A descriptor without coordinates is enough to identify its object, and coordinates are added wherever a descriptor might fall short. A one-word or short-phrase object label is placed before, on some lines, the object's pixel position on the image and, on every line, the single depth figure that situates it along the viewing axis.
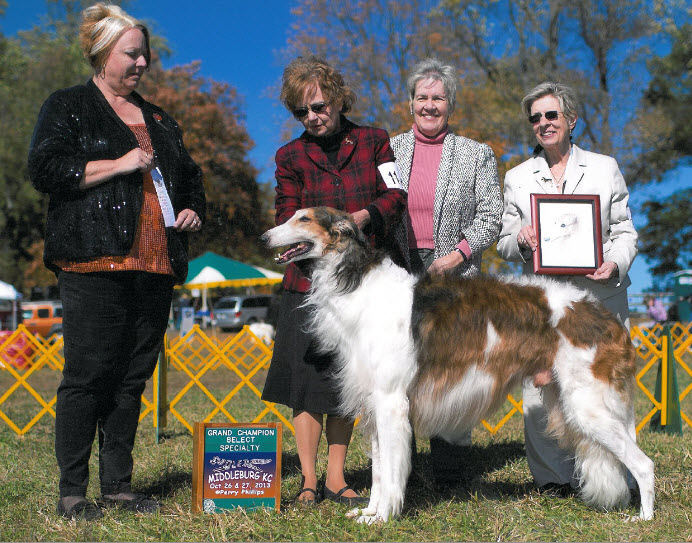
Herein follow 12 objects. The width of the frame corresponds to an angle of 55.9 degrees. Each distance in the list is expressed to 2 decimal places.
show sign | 3.70
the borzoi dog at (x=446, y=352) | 3.53
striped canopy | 20.98
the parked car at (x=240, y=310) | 31.58
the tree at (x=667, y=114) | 21.06
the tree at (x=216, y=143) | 24.39
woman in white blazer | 4.20
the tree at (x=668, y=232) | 31.09
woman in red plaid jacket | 3.84
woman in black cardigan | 3.47
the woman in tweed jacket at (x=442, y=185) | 4.22
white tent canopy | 21.92
